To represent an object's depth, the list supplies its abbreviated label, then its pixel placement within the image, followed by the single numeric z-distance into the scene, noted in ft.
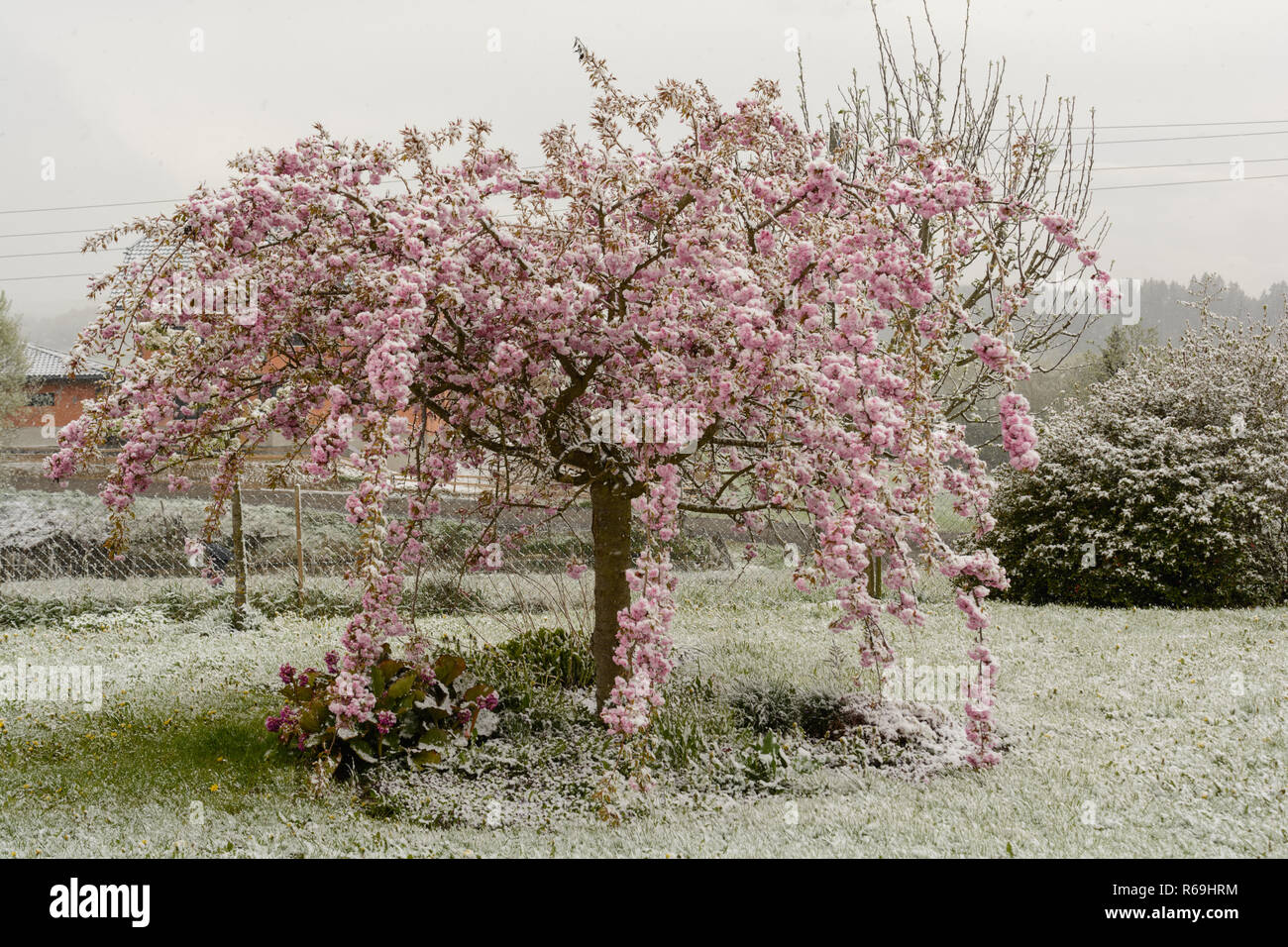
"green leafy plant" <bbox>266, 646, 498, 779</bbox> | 17.34
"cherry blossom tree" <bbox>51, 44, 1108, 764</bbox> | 13.84
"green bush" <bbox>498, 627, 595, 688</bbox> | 22.66
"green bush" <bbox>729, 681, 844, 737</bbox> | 20.75
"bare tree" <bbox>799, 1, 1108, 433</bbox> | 28.66
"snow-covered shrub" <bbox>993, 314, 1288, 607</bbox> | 36.29
